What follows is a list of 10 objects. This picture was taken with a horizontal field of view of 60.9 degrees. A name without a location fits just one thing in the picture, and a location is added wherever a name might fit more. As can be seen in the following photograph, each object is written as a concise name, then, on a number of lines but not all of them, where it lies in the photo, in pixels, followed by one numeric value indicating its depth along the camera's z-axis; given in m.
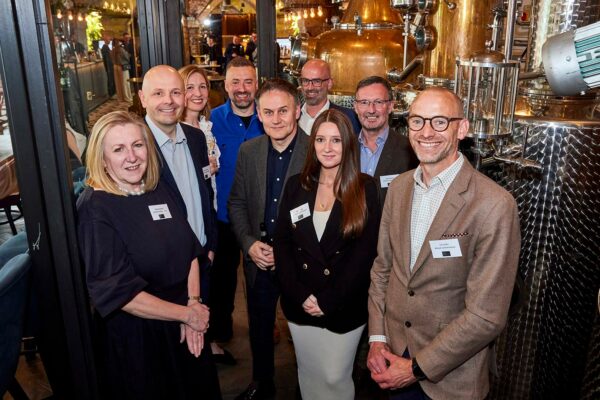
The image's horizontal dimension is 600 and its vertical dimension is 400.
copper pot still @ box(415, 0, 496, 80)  3.06
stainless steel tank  2.47
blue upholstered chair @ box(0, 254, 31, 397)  1.94
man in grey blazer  2.65
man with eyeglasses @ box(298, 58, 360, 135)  3.56
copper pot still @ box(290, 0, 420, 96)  4.60
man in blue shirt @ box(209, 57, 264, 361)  3.37
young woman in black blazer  2.23
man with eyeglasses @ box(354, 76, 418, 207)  2.76
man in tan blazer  1.71
